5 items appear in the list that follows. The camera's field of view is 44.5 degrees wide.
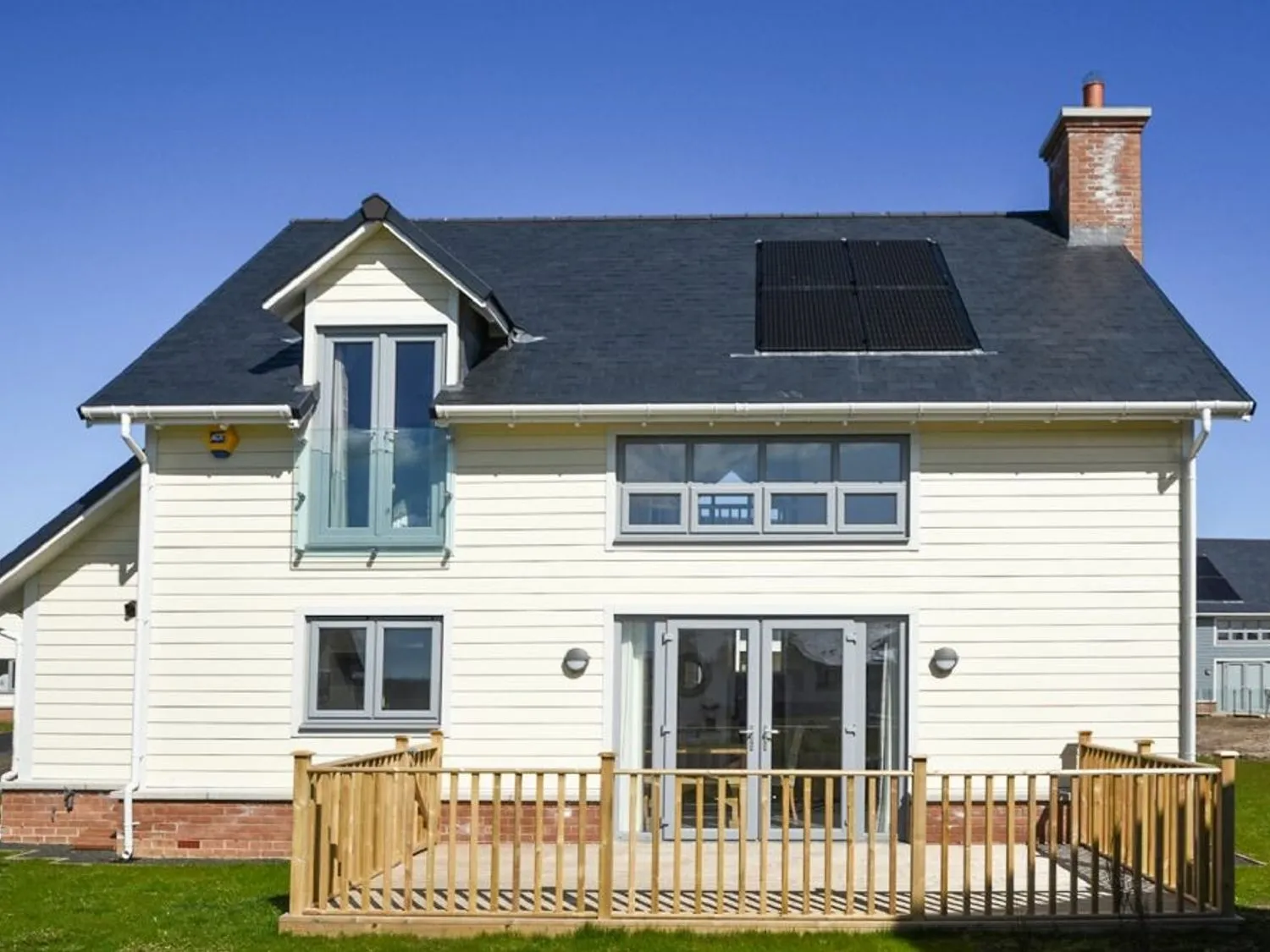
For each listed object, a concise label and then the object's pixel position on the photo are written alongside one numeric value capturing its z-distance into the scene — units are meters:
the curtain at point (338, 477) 14.88
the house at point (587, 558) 14.34
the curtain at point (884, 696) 14.39
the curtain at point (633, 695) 14.48
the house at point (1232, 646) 44.88
